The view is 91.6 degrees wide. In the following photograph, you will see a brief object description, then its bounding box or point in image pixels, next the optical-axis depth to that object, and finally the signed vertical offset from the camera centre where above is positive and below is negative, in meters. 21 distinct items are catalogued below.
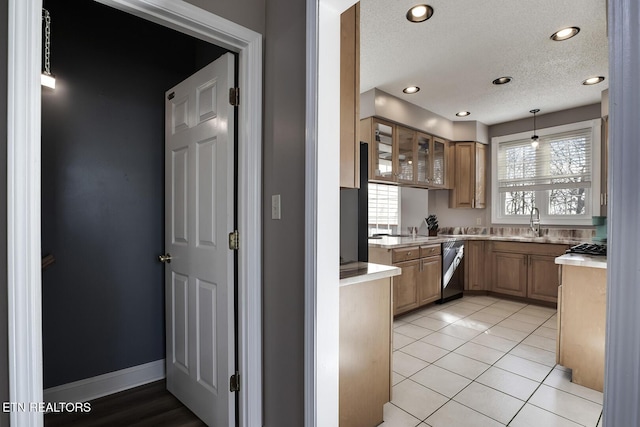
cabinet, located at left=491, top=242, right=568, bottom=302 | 4.09 -0.81
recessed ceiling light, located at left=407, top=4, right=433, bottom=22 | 2.22 +1.46
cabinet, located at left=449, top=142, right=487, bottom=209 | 4.99 +0.59
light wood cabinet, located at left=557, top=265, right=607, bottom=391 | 2.19 -0.82
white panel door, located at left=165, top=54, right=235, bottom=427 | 1.67 -0.18
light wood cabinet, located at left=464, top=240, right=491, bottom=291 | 4.70 -0.78
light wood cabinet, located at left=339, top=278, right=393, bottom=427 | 1.58 -0.76
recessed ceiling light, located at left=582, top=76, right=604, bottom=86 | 3.37 +1.45
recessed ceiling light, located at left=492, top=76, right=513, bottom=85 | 3.41 +1.46
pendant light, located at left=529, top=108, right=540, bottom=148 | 4.15 +1.14
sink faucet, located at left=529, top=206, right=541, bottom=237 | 4.71 -0.16
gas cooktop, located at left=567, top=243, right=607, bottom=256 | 2.40 -0.31
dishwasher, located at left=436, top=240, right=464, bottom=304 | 4.23 -0.83
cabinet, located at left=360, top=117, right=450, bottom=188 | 3.75 +0.77
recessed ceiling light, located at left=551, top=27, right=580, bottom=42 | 2.46 +1.44
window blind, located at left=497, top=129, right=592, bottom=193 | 4.35 +0.73
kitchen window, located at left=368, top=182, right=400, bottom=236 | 4.36 +0.04
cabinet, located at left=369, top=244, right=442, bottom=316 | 3.52 -0.75
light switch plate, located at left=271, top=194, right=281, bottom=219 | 1.51 +0.03
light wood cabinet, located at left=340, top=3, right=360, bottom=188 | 1.59 +0.60
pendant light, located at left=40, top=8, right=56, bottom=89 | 1.29 +0.62
